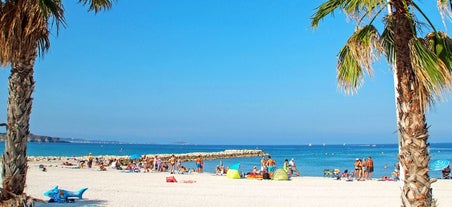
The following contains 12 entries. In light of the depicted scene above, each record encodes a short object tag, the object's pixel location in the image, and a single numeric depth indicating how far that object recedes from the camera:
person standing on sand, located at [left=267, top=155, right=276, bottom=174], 24.78
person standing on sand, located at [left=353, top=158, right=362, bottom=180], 24.14
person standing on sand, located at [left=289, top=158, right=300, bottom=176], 26.78
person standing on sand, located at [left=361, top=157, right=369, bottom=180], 24.66
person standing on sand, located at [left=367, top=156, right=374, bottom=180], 24.50
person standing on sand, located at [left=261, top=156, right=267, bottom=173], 24.32
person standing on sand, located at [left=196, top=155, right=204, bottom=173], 31.23
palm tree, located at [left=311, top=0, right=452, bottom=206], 5.72
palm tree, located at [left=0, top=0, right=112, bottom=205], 8.13
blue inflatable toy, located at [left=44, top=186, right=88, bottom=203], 12.70
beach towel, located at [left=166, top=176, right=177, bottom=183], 20.90
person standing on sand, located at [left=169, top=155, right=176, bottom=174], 29.35
